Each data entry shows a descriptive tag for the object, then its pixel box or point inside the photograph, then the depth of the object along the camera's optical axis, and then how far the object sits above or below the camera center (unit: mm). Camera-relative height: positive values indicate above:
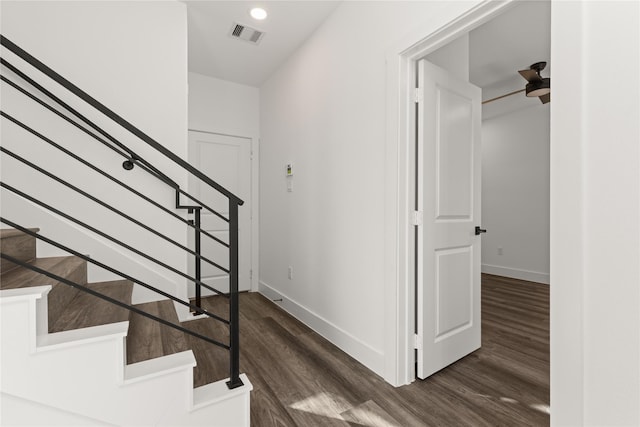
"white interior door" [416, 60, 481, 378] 1993 -39
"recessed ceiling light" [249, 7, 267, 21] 2582 +1693
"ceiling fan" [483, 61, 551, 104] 3346 +1466
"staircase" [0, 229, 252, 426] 1021 -607
